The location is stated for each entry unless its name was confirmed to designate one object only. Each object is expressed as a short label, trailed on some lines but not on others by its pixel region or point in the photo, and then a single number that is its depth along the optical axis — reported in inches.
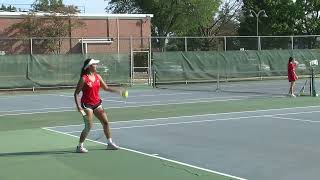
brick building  1792.6
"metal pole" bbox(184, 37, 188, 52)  1423.5
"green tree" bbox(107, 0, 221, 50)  2807.6
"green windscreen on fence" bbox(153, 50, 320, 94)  1316.4
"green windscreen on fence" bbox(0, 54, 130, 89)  1207.6
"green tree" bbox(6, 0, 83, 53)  1823.3
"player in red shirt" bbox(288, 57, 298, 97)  920.3
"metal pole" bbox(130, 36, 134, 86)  1332.4
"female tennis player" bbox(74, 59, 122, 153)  412.2
